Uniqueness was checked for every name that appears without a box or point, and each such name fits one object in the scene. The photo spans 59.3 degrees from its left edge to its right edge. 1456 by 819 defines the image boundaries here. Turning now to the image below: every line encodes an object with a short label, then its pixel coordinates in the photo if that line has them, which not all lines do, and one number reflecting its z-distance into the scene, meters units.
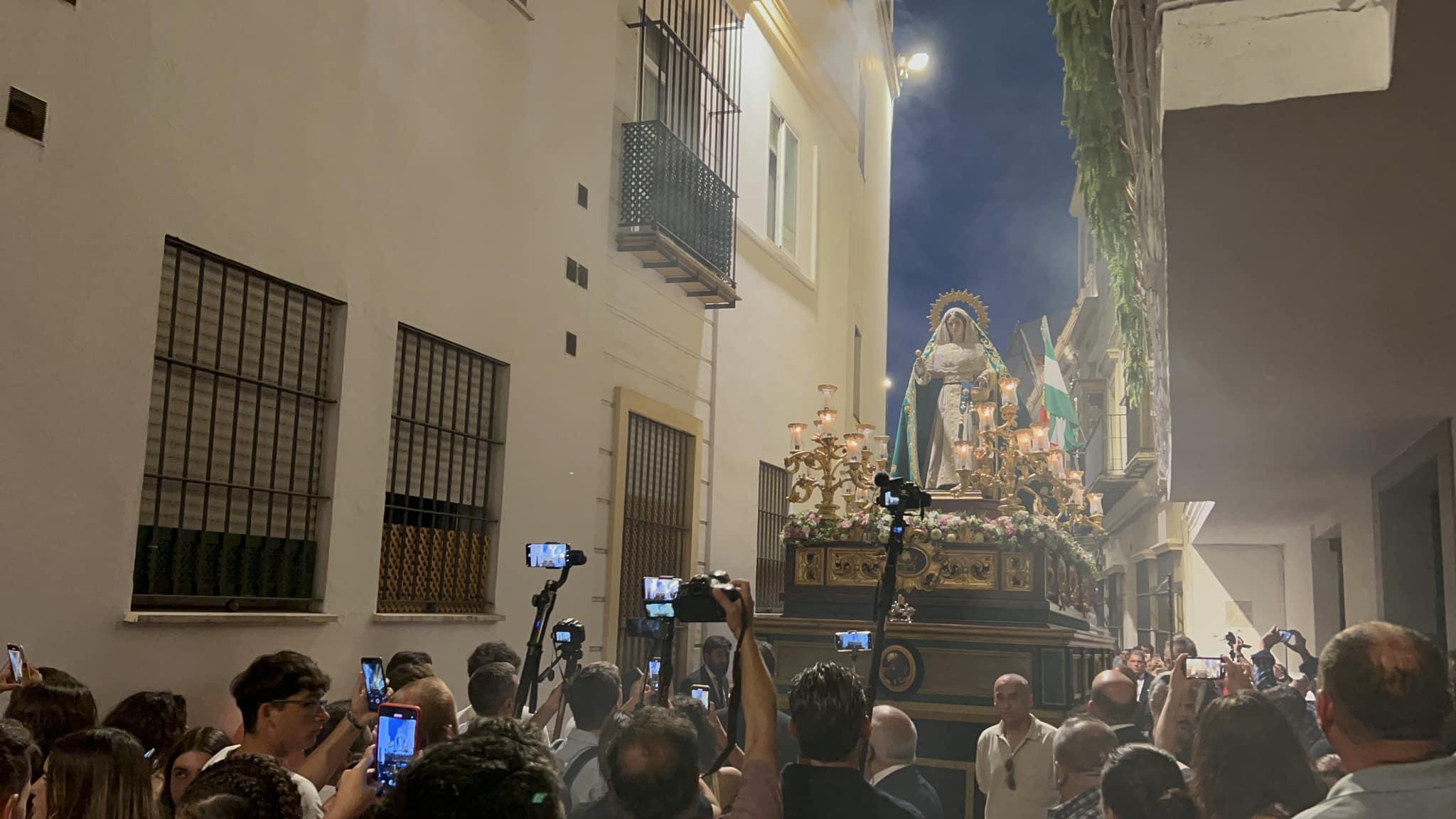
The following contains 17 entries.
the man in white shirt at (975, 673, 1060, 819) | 5.69
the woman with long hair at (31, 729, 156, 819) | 3.04
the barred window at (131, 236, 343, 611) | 6.58
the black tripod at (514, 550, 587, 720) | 5.19
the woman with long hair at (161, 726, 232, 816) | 3.85
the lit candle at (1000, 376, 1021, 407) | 11.64
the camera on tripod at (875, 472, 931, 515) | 5.28
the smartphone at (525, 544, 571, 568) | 5.62
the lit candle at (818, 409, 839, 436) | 10.12
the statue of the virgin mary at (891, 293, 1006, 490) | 13.24
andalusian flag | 20.41
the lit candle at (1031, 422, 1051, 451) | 10.76
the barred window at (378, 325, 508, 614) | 8.53
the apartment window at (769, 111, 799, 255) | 16.55
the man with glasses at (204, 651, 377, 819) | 3.68
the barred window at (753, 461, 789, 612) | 15.78
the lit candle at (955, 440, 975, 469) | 11.48
